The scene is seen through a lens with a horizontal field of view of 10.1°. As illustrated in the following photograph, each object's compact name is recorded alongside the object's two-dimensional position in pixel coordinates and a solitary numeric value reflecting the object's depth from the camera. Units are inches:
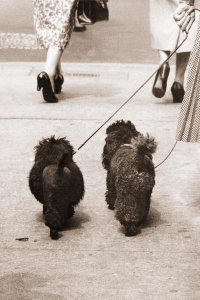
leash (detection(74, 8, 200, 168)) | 372.0
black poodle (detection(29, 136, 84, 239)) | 281.0
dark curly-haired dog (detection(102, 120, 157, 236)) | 281.2
